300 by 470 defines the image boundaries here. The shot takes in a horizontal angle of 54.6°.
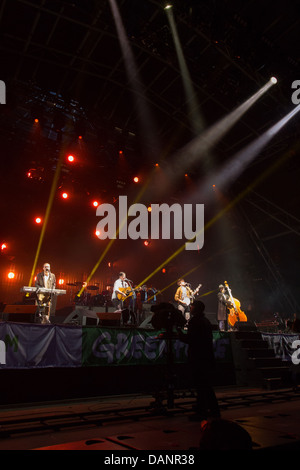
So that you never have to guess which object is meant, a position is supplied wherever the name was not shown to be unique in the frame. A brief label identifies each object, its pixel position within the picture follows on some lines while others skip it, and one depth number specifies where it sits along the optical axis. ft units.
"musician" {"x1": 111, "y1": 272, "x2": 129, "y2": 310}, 37.45
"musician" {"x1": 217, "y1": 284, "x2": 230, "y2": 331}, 38.52
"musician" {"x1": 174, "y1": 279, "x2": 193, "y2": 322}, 39.24
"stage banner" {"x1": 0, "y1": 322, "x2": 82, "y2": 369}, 19.34
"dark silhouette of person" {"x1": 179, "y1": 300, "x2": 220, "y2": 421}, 15.47
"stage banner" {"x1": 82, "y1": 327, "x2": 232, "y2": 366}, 22.52
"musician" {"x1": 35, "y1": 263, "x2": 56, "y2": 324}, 32.39
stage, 19.61
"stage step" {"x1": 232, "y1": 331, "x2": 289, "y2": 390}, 27.73
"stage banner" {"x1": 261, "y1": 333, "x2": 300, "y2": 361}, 32.76
